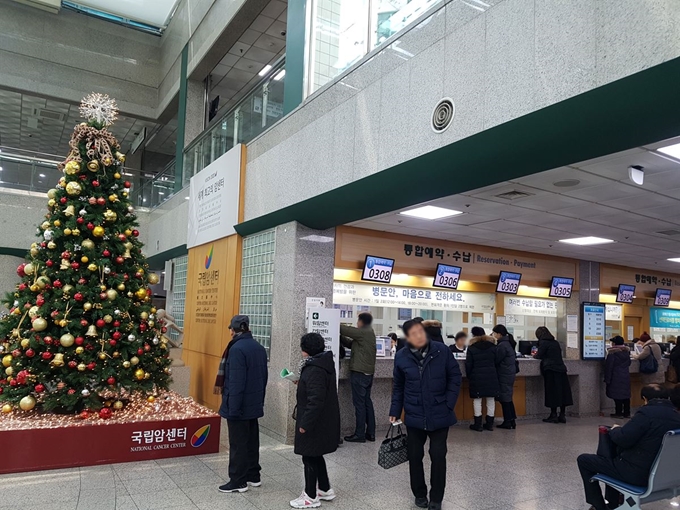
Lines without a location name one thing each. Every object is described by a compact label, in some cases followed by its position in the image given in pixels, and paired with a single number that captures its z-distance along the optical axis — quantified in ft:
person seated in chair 11.98
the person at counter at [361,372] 21.56
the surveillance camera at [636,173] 14.38
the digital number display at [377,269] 25.17
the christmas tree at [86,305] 18.08
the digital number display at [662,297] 37.83
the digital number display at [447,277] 28.19
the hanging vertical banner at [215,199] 26.50
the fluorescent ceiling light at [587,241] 25.59
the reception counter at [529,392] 22.97
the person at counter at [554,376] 27.96
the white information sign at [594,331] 31.32
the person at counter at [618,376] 30.04
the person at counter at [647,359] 32.83
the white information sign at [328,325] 20.88
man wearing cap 14.61
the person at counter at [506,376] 25.68
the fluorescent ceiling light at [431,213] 20.57
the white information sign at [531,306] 33.17
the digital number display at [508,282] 30.50
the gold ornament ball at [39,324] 17.87
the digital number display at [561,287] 31.50
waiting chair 11.71
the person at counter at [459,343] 26.76
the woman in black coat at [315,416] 13.00
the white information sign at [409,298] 27.89
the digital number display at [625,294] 34.58
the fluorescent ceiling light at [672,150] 12.76
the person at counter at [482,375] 24.70
